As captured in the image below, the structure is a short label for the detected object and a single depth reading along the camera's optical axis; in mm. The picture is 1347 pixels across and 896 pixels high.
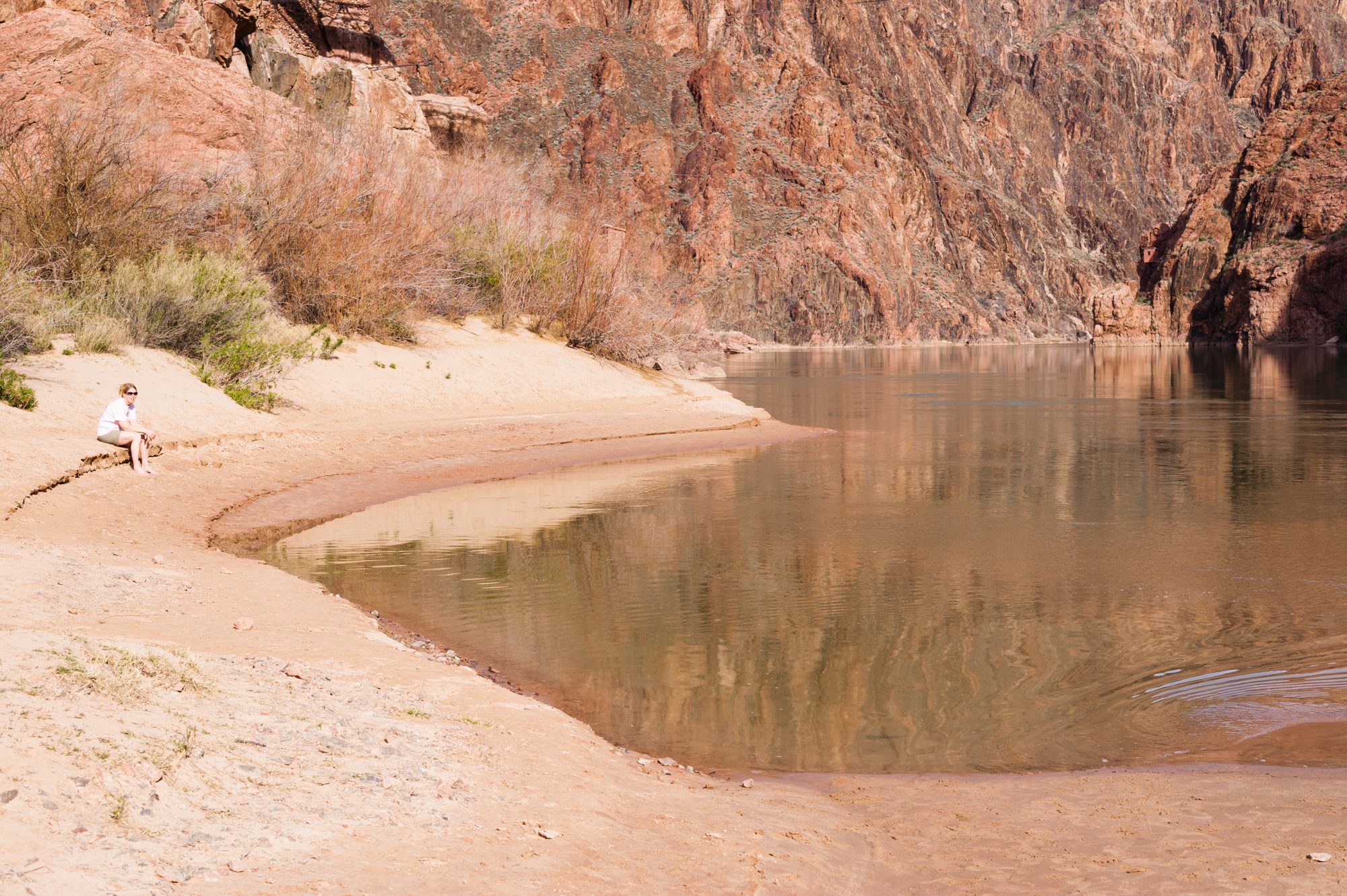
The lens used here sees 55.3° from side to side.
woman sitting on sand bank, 18062
